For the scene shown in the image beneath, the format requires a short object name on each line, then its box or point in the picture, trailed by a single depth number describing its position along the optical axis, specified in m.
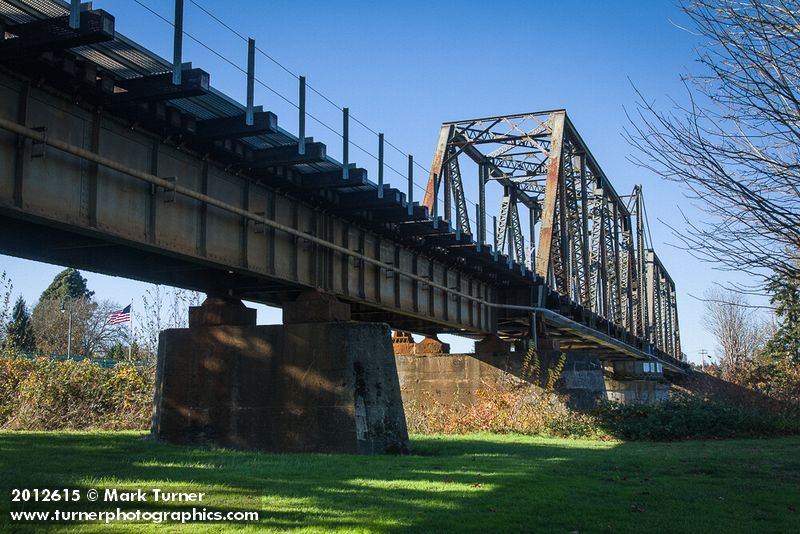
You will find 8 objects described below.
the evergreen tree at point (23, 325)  60.66
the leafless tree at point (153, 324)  29.93
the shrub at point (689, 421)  26.22
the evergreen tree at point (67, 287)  88.31
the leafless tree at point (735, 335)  95.19
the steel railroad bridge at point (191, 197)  11.70
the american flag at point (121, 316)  45.06
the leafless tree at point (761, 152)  8.70
